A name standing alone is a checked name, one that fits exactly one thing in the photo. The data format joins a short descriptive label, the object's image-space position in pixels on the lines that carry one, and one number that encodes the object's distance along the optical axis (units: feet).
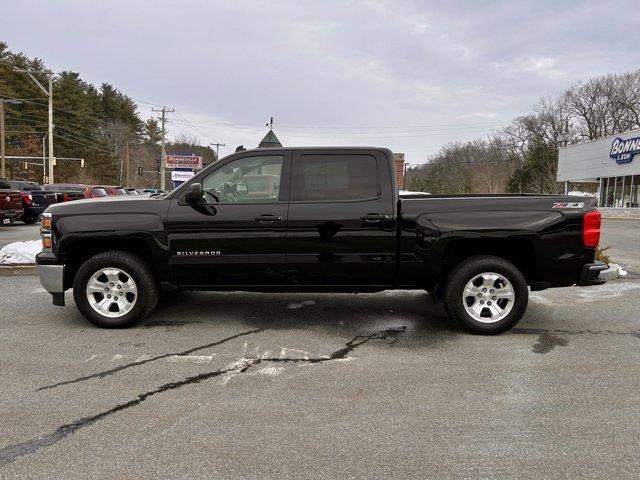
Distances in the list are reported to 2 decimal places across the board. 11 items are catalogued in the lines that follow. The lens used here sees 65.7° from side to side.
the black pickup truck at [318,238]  16.57
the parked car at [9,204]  51.96
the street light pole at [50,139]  102.68
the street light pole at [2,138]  119.65
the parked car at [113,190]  81.02
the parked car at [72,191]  74.17
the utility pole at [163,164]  172.24
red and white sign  153.46
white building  104.53
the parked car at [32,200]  63.62
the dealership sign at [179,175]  120.37
